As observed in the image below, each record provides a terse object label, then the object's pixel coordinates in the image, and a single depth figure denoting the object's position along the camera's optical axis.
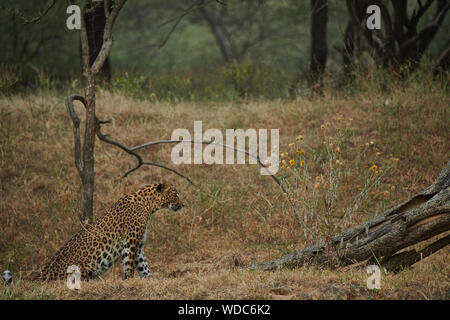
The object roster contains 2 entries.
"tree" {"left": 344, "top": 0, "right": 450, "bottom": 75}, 22.25
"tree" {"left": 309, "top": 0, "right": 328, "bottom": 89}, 26.22
